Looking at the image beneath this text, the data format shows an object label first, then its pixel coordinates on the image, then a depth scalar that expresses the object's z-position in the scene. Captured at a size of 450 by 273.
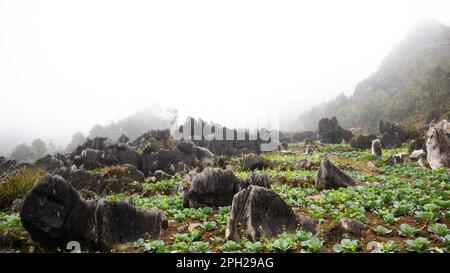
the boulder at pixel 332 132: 62.41
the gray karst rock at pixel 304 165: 29.65
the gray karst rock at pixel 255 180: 15.70
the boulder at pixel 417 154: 27.59
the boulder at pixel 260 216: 9.80
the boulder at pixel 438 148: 23.14
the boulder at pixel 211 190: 15.40
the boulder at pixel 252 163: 33.03
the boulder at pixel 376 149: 34.50
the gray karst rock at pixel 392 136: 46.41
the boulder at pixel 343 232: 8.87
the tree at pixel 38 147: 129.50
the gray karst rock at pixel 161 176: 29.72
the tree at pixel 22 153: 121.06
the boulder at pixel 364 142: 47.19
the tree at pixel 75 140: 144.86
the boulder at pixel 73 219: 10.27
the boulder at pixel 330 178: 18.16
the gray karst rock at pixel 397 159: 28.62
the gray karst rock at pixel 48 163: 40.14
